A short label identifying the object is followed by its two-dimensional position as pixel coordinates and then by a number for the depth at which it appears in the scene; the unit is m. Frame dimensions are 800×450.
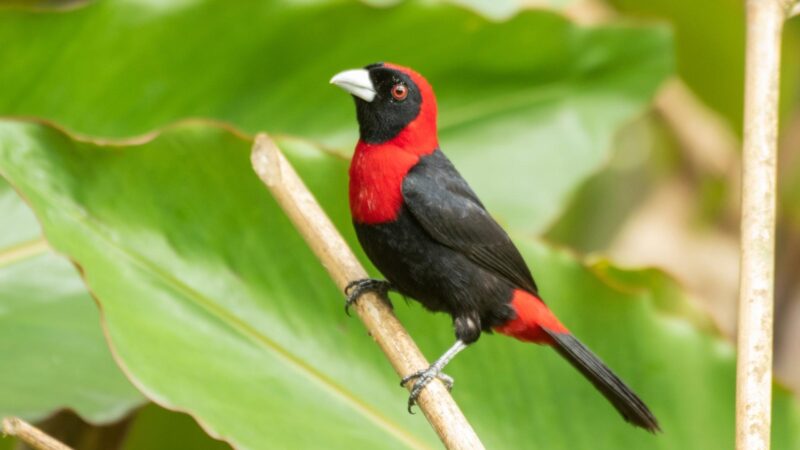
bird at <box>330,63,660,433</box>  4.37
